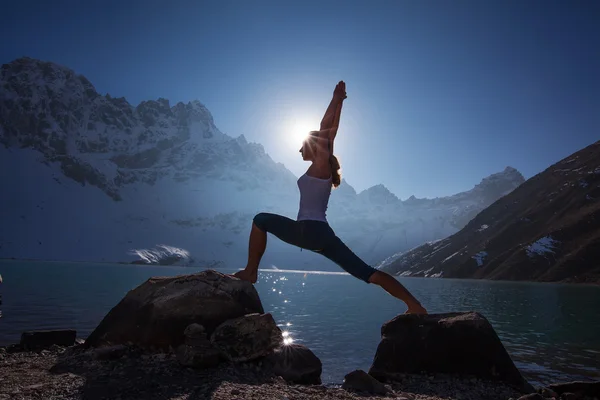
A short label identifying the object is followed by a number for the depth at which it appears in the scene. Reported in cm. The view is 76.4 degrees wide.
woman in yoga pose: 634
